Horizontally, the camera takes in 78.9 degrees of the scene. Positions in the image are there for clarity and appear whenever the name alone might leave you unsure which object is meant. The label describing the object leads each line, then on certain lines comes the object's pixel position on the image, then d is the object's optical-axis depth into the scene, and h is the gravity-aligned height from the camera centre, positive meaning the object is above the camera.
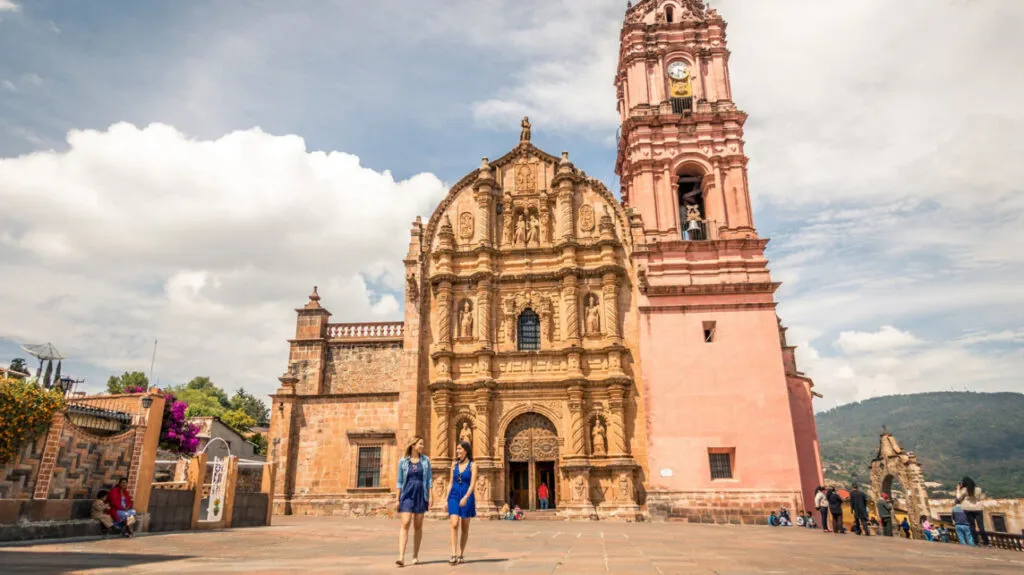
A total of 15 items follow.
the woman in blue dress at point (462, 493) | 8.14 -0.20
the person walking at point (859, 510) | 16.97 -0.95
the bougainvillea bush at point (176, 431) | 27.98 +2.14
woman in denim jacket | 8.02 -0.11
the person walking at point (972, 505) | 16.67 -1.27
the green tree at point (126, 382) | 57.80 +9.06
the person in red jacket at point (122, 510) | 12.30 -0.54
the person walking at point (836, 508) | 16.84 -0.88
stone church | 23.23 +4.82
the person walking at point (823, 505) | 17.89 -0.86
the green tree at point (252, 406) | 68.84 +8.05
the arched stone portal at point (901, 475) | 21.64 -0.06
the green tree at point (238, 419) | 51.47 +4.95
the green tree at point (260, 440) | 44.75 +2.80
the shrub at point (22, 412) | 10.36 +1.16
